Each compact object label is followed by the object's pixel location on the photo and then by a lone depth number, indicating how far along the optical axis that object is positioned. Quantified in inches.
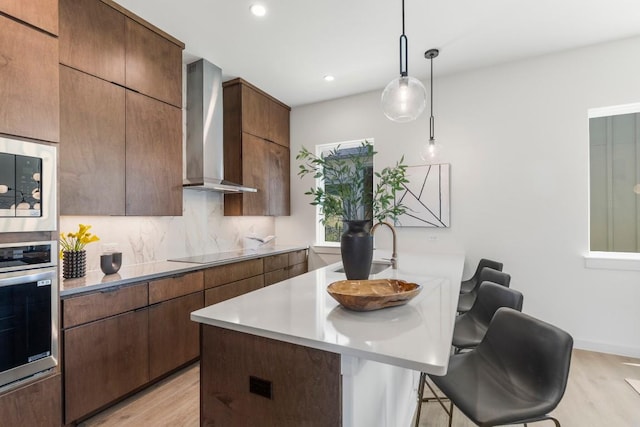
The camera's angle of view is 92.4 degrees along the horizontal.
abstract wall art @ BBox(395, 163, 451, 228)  140.5
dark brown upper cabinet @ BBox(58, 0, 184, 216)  82.4
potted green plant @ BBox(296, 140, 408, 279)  71.5
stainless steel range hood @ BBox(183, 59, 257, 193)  126.1
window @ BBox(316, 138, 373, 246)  165.3
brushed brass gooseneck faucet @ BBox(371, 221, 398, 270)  91.3
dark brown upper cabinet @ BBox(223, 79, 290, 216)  145.3
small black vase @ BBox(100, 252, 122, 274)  90.1
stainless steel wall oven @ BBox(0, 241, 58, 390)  56.1
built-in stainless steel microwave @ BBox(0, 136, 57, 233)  55.1
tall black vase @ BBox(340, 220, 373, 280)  71.4
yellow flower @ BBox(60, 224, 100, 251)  85.9
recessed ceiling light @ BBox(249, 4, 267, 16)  93.0
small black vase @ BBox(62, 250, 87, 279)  83.8
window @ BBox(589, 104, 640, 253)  117.6
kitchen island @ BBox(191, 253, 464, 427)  40.0
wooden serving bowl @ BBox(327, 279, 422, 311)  50.8
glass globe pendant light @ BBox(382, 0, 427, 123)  71.6
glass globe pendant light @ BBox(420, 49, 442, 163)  120.1
